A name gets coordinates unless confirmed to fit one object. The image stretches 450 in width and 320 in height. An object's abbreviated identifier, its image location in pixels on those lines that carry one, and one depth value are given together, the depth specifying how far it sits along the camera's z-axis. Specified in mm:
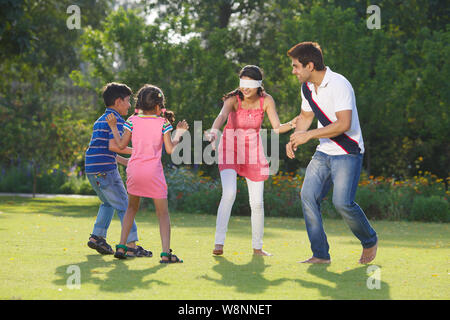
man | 13211
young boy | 15102
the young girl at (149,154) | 13844
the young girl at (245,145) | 15211
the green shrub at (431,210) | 27609
